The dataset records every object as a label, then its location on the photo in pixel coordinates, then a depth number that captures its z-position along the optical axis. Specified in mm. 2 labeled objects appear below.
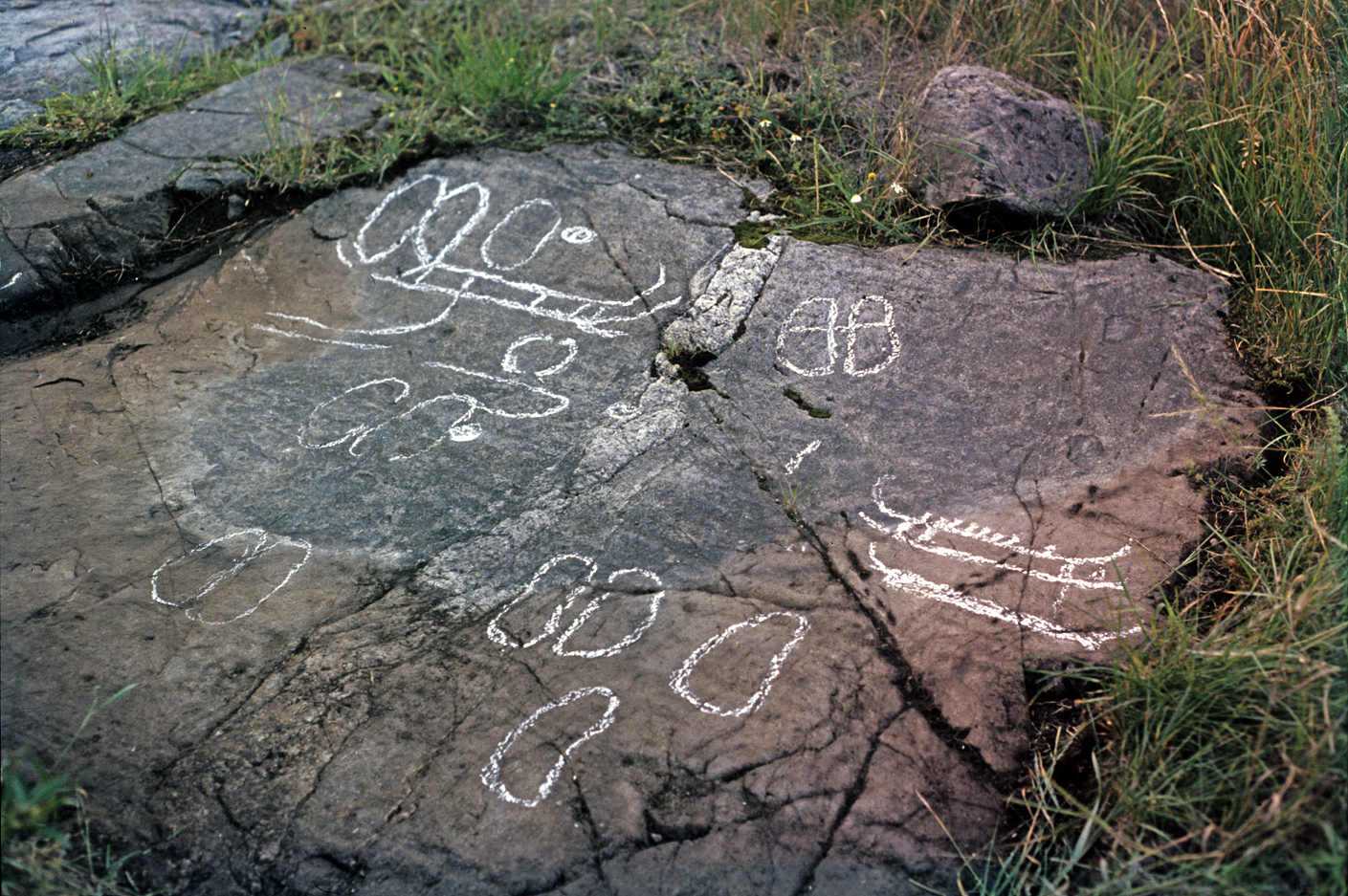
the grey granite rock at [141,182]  2969
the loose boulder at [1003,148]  2834
